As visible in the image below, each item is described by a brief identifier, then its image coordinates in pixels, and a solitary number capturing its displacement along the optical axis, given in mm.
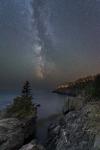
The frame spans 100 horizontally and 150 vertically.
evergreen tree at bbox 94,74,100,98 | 26580
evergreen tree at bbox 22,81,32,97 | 28838
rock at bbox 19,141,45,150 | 11869
